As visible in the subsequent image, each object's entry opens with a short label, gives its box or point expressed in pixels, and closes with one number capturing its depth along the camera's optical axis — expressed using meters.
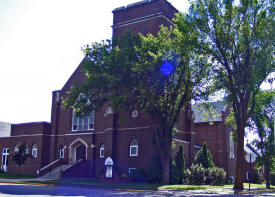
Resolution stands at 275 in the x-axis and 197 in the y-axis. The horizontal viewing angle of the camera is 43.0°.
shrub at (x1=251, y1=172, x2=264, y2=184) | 44.12
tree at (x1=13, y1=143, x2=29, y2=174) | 38.84
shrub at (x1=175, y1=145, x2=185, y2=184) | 31.85
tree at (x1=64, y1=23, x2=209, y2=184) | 26.02
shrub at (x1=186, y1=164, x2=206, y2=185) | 30.95
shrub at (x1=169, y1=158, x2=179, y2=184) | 30.88
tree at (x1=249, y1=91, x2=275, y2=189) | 31.61
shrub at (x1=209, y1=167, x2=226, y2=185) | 32.28
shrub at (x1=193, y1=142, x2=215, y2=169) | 35.38
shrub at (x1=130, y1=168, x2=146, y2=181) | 31.67
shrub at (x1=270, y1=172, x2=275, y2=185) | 44.33
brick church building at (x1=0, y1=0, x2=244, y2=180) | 34.94
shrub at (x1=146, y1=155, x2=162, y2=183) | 30.70
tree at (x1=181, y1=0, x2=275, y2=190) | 23.50
